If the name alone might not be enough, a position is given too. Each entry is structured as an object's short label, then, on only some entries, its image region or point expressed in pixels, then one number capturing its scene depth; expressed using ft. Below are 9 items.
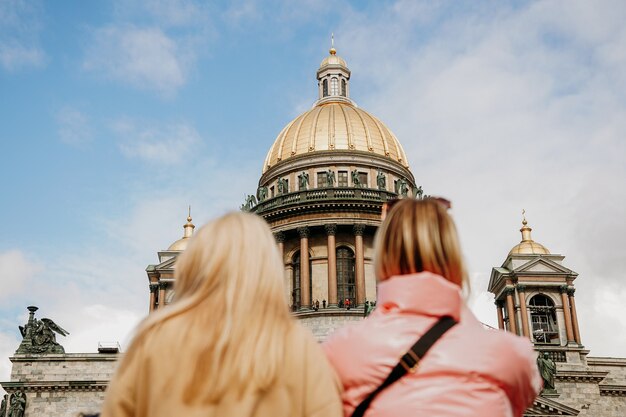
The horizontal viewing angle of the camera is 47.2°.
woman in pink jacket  11.50
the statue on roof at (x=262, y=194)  166.61
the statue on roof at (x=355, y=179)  156.46
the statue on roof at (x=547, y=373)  114.62
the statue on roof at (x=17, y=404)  123.13
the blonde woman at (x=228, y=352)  10.19
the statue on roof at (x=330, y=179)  154.61
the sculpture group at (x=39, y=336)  134.41
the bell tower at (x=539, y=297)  144.46
